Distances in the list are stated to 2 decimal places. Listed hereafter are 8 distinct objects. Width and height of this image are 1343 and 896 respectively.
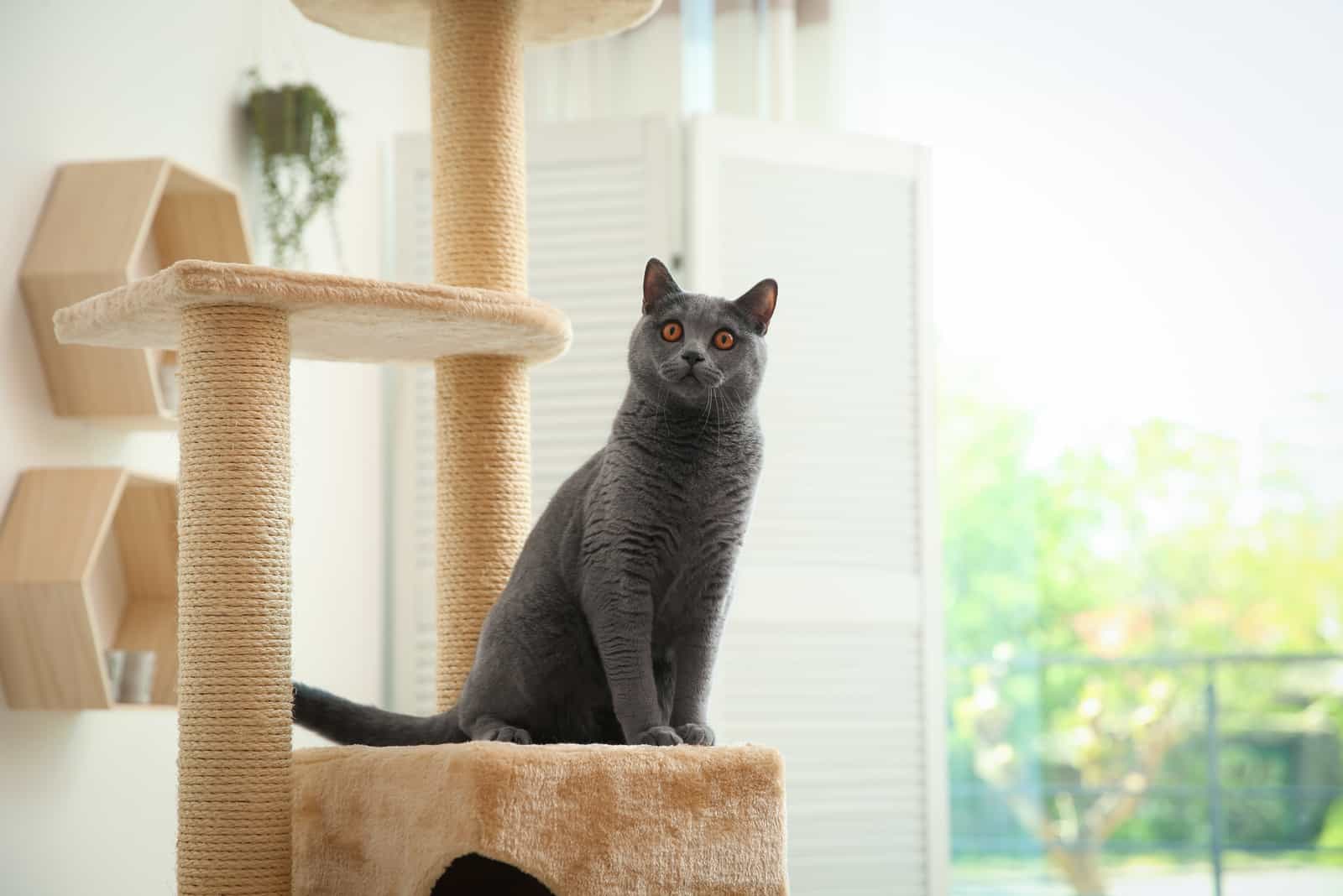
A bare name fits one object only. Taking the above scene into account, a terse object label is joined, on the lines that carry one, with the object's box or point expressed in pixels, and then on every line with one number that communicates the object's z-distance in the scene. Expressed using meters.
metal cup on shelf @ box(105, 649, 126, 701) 1.82
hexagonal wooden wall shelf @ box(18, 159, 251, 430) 1.76
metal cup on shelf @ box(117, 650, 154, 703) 1.84
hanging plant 2.37
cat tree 1.20
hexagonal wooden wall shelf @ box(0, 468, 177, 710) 1.66
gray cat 1.33
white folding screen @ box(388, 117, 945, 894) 2.72
